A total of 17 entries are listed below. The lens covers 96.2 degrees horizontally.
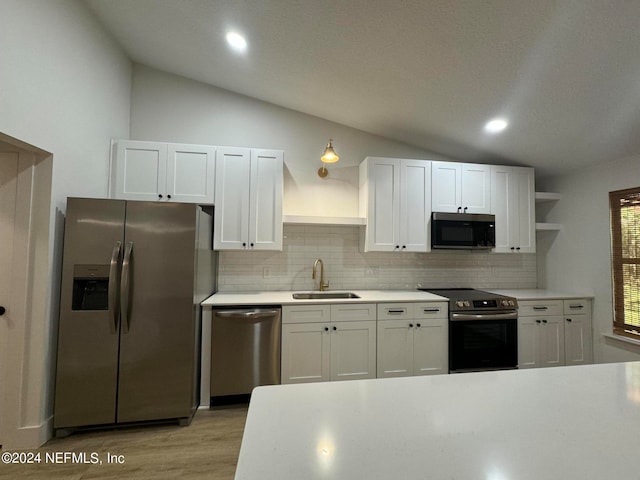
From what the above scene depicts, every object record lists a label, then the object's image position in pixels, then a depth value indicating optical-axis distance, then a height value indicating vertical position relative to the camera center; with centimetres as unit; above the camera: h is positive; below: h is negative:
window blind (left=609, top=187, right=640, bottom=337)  275 -2
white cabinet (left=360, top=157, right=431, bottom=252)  310 +54
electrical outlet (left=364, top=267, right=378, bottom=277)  342 -23
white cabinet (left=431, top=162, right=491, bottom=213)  321 +76
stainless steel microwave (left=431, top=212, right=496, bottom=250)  312 +26
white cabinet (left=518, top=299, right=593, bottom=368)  294 -80
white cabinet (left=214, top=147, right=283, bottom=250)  281 +51
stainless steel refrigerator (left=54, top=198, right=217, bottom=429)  212 -50
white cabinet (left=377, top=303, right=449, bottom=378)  273 -83
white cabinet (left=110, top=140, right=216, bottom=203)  272 +74
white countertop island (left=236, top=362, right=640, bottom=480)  60 -45
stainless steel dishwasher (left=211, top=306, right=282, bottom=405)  249 -88
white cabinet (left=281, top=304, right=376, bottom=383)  259 -83
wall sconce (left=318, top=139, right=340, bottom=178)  270 +91
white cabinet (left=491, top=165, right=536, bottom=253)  330 +55
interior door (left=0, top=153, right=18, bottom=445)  199 +15
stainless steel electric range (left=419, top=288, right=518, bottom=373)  280 -77
